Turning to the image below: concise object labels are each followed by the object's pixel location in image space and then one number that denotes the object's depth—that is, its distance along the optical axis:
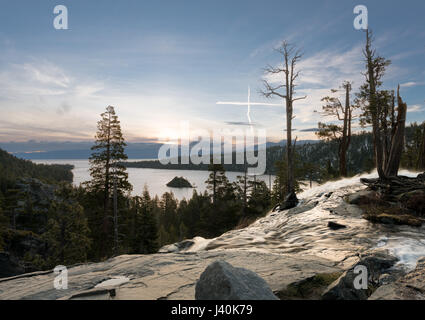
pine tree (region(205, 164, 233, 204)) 36.78
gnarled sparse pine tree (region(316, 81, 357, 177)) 20.97
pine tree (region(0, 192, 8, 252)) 25.17
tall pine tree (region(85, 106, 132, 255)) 20.64
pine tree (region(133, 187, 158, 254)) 30.28
